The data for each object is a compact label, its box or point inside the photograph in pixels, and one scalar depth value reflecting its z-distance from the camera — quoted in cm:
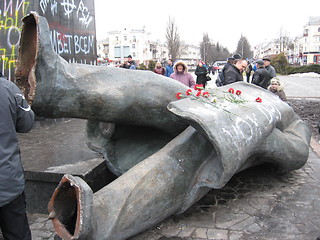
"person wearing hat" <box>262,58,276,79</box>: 904
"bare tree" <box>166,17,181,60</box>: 4510
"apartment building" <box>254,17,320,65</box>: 7369
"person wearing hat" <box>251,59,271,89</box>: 832
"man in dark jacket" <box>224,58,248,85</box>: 617
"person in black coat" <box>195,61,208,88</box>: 1224
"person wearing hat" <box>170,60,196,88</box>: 755
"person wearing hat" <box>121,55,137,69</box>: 1118
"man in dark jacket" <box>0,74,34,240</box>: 245
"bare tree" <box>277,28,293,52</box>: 8230
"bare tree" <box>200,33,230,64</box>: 7989
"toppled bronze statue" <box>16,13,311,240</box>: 268
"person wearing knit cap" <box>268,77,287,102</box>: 758
